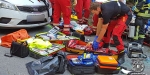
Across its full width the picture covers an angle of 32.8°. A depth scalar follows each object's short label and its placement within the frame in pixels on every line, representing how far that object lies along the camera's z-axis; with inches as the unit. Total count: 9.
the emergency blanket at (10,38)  226.4
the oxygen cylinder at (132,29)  256.6
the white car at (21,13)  247.1
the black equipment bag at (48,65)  170.4
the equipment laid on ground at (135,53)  212.8
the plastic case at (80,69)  176.1
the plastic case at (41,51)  199.6
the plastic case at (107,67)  178.2
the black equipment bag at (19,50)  199.1
